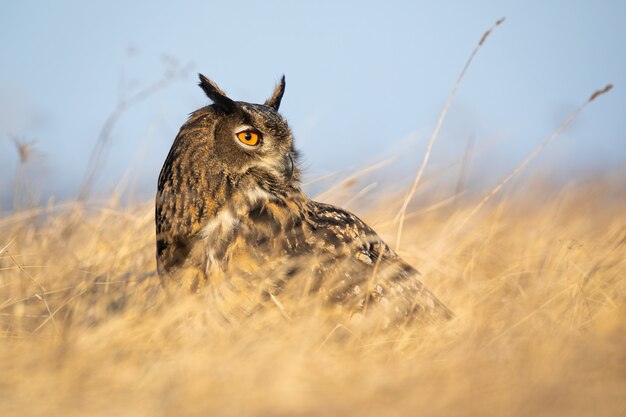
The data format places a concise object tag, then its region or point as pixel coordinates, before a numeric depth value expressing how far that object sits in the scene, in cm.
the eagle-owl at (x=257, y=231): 584
